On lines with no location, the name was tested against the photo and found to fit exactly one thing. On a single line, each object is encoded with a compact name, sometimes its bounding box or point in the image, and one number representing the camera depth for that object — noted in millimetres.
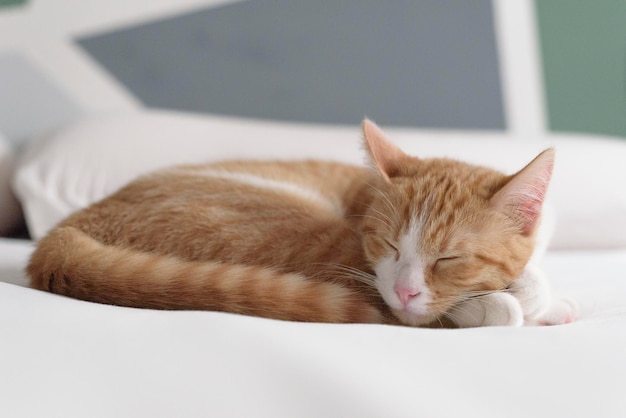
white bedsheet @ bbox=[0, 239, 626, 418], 502
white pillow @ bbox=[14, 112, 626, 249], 985
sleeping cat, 611
